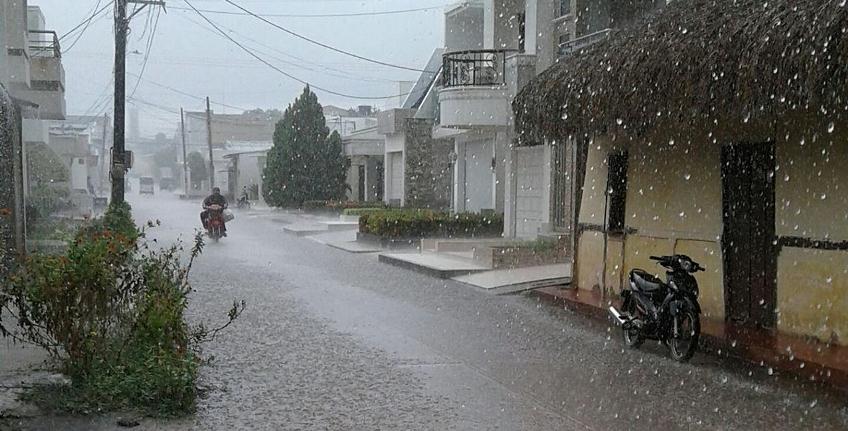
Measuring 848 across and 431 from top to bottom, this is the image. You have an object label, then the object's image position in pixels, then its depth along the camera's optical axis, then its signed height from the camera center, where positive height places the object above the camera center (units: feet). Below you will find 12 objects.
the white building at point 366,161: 150.36 +3.83
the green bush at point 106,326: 21.40 -3.69
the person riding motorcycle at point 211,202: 85.66 -1.95
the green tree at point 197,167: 309.22 +5.07
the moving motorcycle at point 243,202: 176.96 -4.16
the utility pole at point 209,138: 212.66 +10.48
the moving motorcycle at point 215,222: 85.15 -3.84
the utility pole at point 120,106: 69.05 +5.87
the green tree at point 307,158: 153.89 +4.17
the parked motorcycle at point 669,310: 28.89 -4.23
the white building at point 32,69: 59.52 +8.52
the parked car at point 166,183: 368.48 -0.84
